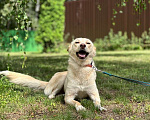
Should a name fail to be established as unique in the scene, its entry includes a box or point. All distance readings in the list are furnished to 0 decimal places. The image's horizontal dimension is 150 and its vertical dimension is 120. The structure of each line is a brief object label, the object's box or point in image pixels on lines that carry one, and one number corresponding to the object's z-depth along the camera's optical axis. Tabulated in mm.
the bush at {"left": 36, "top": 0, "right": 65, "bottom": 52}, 13539
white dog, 3228
